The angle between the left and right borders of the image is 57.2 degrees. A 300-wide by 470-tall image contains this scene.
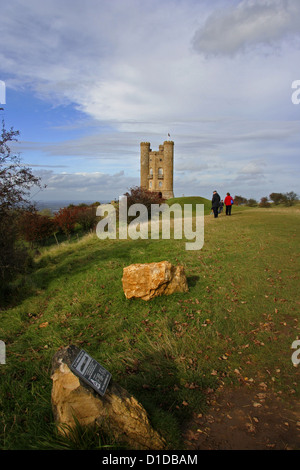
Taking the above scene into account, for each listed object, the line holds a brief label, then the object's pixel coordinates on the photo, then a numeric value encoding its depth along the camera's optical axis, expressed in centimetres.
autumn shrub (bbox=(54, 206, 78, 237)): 2836
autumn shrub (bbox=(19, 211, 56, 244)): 2494
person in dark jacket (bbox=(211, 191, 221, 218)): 2117
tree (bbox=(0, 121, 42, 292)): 778
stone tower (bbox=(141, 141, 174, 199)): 5747
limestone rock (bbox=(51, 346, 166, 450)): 292
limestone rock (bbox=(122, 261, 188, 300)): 747
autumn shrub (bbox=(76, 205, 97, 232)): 3025
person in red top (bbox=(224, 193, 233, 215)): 2158
